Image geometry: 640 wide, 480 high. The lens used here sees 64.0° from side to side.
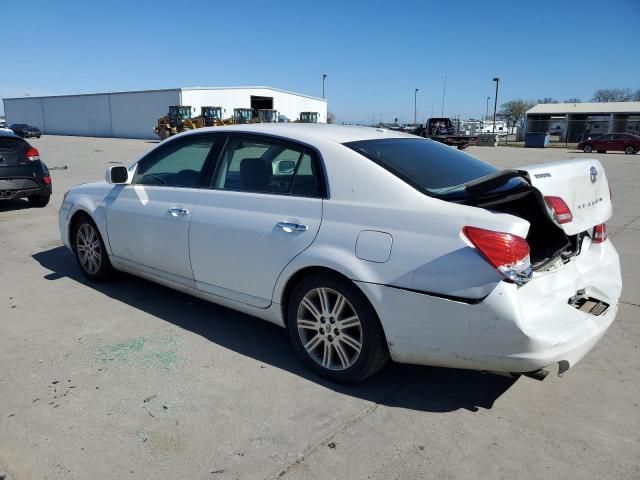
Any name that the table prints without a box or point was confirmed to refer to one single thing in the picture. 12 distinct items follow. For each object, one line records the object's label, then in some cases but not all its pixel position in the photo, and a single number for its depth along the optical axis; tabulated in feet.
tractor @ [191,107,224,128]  140.15
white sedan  8.62
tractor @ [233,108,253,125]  150.76
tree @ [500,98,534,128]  296.71
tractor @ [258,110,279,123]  160.29
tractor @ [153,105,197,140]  136.67
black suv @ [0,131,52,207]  28.04
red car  114.42
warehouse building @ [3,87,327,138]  171.53
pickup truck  118.35
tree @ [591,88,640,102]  310.24
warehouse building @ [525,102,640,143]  191.42
